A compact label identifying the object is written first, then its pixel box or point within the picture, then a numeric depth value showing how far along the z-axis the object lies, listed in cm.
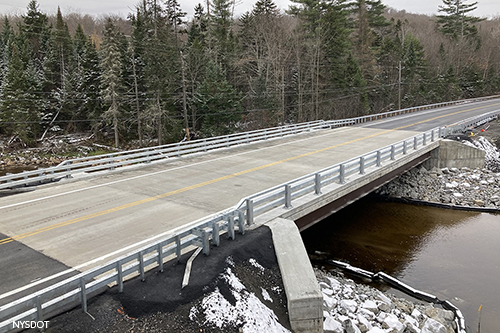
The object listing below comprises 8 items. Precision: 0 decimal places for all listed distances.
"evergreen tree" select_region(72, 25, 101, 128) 5075
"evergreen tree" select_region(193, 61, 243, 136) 4303
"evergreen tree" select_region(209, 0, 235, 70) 5306
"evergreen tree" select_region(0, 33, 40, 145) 4953
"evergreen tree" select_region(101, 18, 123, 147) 4216
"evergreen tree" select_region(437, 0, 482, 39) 8844
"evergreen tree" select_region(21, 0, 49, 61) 6538
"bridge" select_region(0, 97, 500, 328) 873
